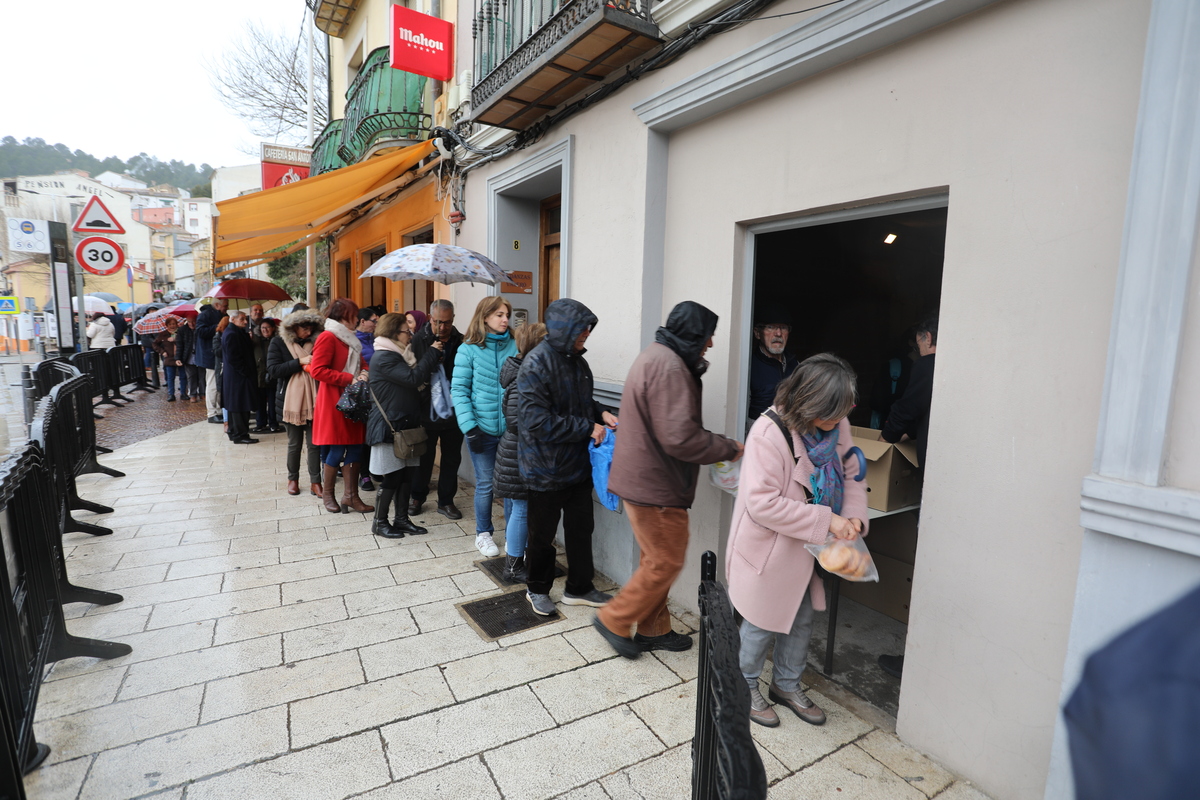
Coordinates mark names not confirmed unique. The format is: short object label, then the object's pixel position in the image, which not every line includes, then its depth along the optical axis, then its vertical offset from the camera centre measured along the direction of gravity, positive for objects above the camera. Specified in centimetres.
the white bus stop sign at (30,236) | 784 +94
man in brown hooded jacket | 286 -61
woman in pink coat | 244 -71
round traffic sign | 834 +73
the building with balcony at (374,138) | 776 +248
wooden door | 630 +73
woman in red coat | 529 -72
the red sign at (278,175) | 1258 +287
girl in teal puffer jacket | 441 -38
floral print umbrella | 494 +44
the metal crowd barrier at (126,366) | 1180 -118
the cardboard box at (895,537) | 385 -131
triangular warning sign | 841 +120
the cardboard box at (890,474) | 314 -72
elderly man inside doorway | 388 -19
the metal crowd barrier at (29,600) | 228 -127
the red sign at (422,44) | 620 +289
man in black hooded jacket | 339 -61
